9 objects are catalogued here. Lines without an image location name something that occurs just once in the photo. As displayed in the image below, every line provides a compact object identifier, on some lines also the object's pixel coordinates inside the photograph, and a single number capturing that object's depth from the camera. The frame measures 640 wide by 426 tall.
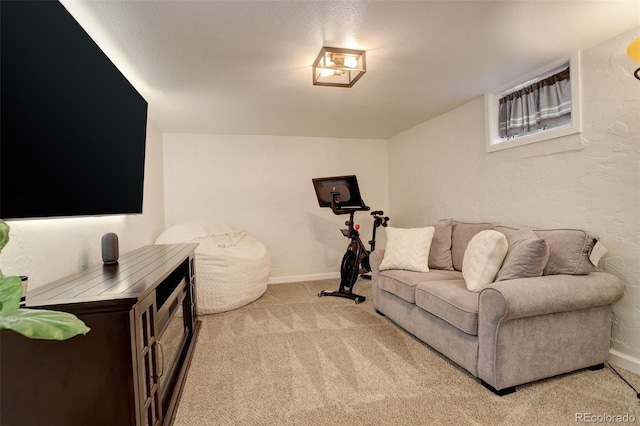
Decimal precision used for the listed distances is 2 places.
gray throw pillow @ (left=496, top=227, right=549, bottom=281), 2.04
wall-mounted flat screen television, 1.17
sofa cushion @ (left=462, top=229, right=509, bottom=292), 2.21
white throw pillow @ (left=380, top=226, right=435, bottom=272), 2.98
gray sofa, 1.84
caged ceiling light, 2.13
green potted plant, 0.53
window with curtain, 2.54
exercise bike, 3.88
